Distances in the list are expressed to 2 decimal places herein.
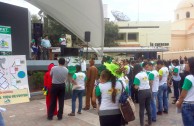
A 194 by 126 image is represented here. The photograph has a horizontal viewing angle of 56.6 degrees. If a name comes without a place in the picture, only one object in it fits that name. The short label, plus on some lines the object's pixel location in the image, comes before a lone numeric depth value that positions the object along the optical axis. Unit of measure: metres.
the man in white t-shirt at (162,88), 5.52
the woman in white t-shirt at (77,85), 5.54
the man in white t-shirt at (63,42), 10.09
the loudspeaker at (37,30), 10.03
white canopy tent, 10.38
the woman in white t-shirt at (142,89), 4.55
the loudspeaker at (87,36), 10.55
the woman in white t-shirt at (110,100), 2.95
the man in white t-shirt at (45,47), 10.27
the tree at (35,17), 24.51
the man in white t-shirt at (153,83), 4.89
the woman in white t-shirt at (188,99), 3.10
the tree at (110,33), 29.05
